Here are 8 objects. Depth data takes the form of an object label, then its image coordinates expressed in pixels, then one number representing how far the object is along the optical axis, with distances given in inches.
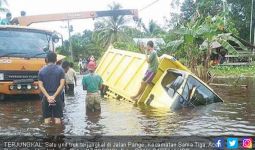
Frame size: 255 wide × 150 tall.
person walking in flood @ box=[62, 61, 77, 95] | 306.5
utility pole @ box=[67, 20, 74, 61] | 1045.4
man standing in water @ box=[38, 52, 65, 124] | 182.2
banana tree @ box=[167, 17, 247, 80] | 424.3
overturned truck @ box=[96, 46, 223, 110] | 278.1
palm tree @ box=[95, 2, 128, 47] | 1216.7
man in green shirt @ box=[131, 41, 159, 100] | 291.7
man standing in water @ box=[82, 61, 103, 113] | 239.4
